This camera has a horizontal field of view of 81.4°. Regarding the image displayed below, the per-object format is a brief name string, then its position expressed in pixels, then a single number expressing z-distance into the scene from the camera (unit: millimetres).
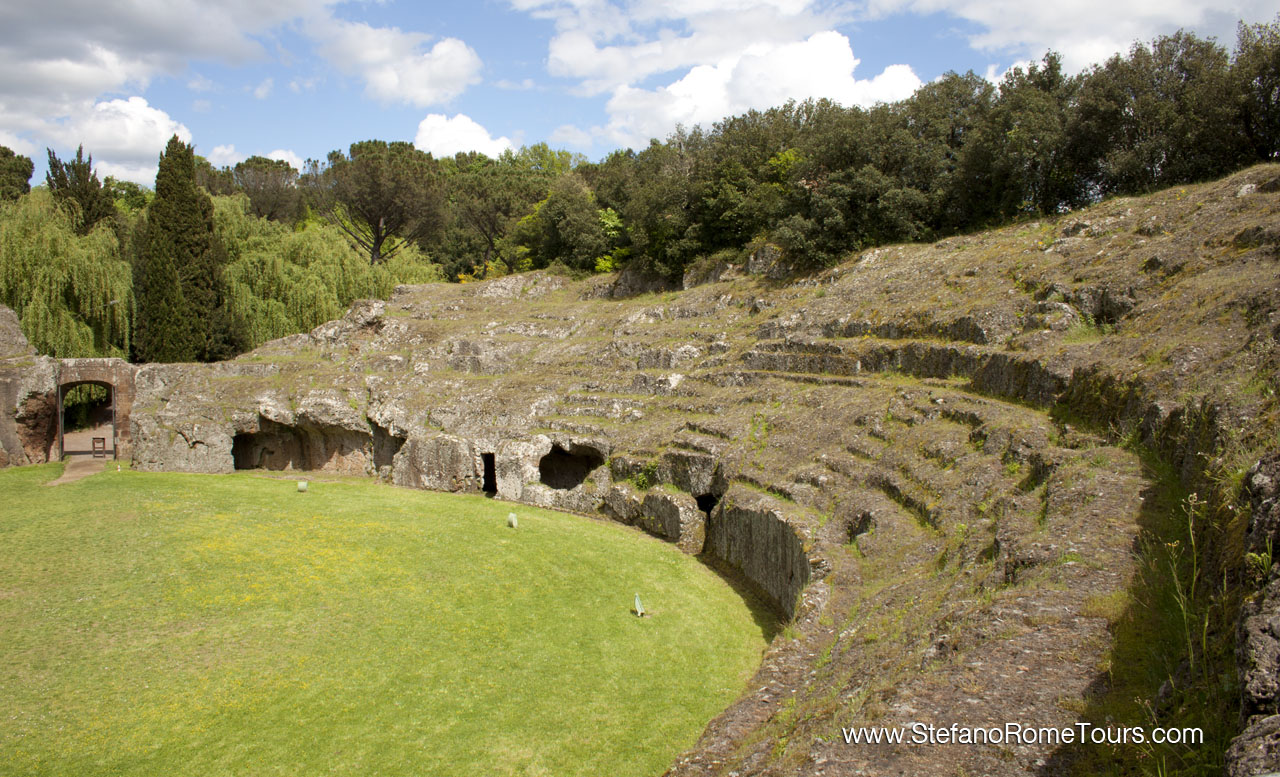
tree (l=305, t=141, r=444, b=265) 42656
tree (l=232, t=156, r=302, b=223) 48219
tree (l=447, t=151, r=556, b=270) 49094
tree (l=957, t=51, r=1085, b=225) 21812
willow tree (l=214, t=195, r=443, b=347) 33312
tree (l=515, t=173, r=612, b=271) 38062
